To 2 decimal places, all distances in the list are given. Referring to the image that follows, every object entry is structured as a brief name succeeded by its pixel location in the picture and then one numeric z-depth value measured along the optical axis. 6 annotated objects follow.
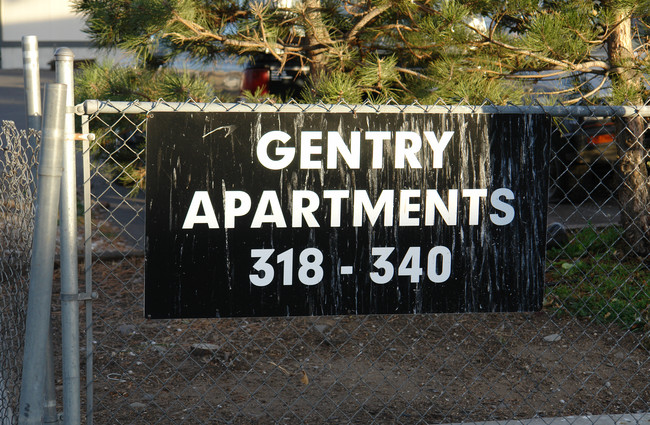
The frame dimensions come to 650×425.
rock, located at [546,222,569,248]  6.51
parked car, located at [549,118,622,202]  8.33
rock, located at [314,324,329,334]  5.18
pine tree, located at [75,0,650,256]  4.62
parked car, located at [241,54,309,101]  8.23
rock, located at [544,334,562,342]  5.11
